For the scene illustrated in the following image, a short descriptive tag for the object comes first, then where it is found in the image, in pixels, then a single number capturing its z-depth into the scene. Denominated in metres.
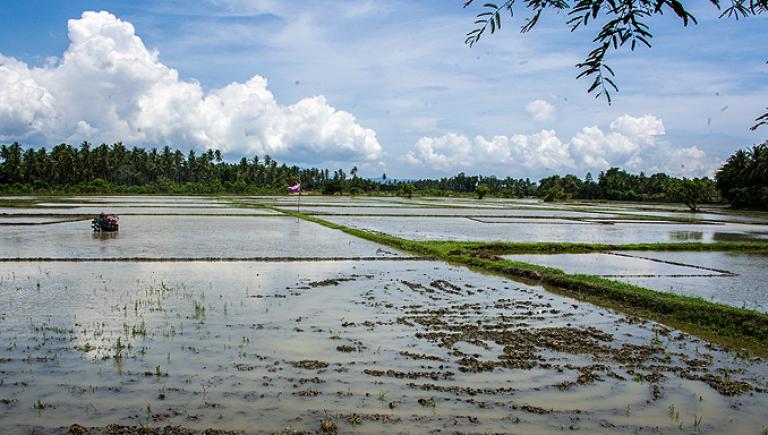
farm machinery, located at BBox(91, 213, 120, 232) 23.22
